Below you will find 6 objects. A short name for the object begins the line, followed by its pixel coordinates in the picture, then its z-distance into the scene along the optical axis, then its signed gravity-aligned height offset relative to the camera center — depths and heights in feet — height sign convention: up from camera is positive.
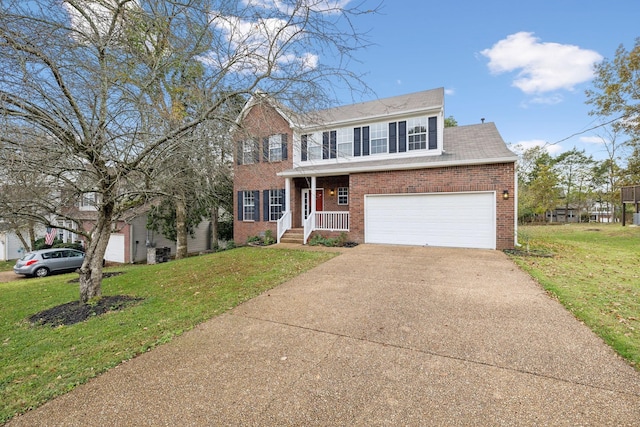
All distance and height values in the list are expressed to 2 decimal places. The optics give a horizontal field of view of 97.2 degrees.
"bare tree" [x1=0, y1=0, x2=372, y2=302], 12.39 +7.48
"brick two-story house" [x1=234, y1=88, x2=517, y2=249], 33.65 +3.41
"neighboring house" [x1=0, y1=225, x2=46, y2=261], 70.54 -8.98
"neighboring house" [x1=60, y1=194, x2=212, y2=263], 55.77 -6.51
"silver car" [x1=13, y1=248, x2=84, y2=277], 46.21 -8.74
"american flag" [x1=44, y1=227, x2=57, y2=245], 63.05 -6.11
